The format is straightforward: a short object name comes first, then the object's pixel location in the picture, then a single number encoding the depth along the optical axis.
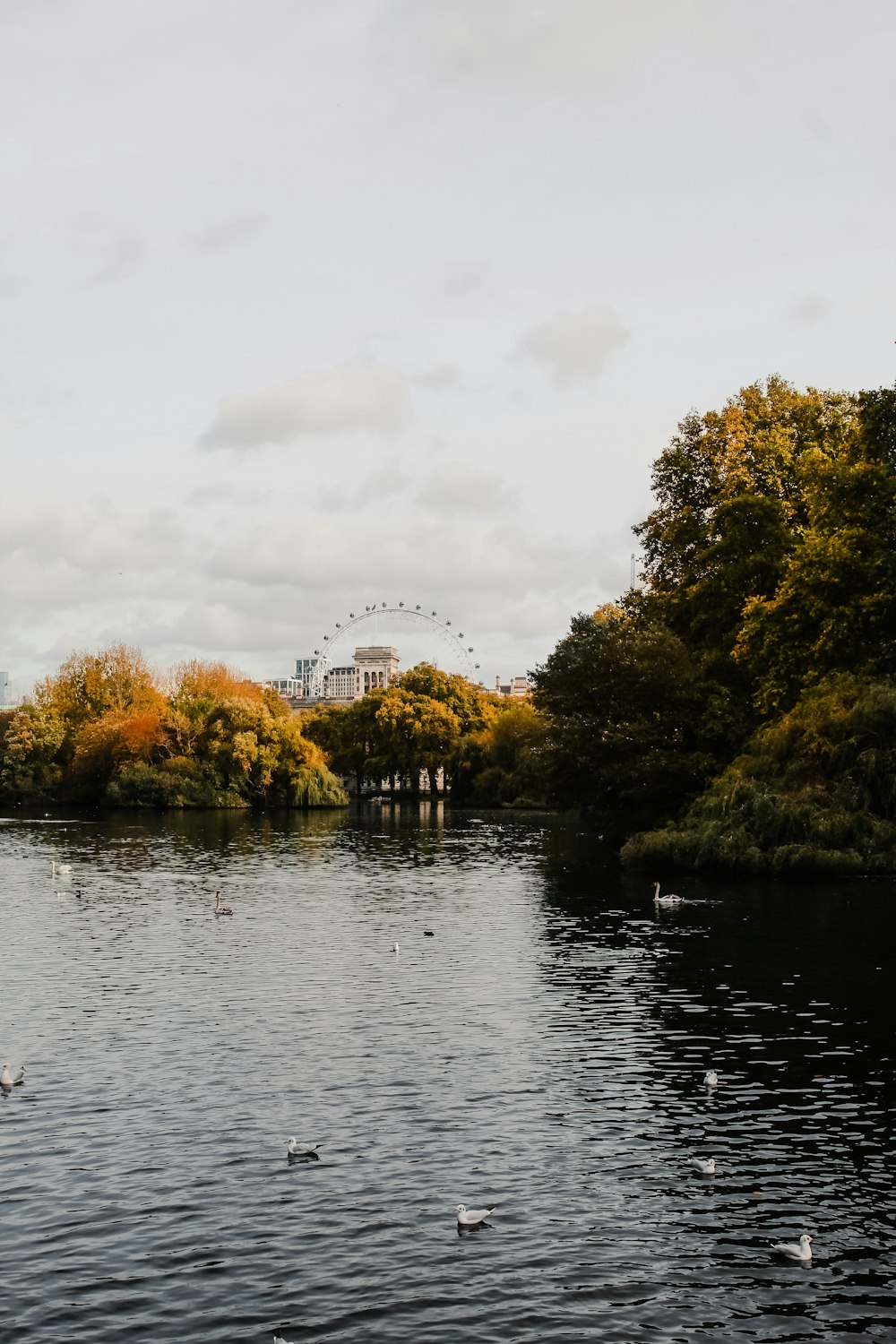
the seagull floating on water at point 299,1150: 22.61
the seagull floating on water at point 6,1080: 27.08
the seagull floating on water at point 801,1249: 18.58
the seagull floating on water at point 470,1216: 19.64
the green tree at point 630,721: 71.94
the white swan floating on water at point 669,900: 53.16
